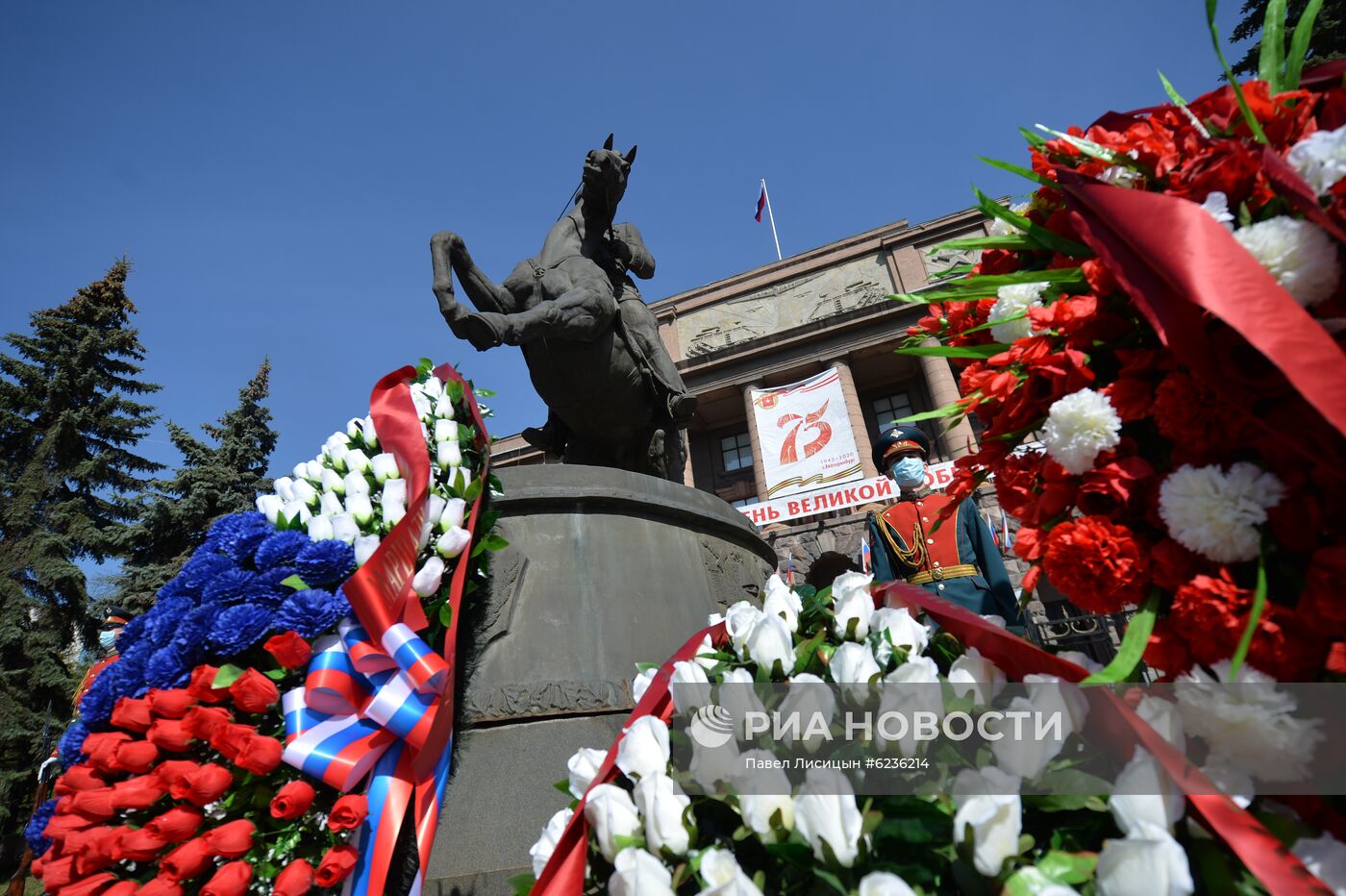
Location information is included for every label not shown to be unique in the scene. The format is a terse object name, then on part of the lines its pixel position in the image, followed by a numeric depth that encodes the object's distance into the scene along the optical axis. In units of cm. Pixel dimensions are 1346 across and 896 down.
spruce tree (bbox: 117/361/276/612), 1567
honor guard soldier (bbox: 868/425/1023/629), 414
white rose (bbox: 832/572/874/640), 140
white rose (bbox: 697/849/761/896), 92
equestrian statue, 391
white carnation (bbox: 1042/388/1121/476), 119
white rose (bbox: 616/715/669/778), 121
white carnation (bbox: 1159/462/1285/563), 101
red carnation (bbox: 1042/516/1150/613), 114
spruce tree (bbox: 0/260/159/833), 1399
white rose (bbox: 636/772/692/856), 108
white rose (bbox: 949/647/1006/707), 117
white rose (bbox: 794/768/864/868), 94
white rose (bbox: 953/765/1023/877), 87
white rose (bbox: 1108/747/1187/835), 85
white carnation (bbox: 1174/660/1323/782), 88
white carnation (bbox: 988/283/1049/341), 148
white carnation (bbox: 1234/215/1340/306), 99
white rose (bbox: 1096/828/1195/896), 78
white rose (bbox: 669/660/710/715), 132
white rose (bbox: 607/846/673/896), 101
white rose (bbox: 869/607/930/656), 131
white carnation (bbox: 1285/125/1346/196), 96
